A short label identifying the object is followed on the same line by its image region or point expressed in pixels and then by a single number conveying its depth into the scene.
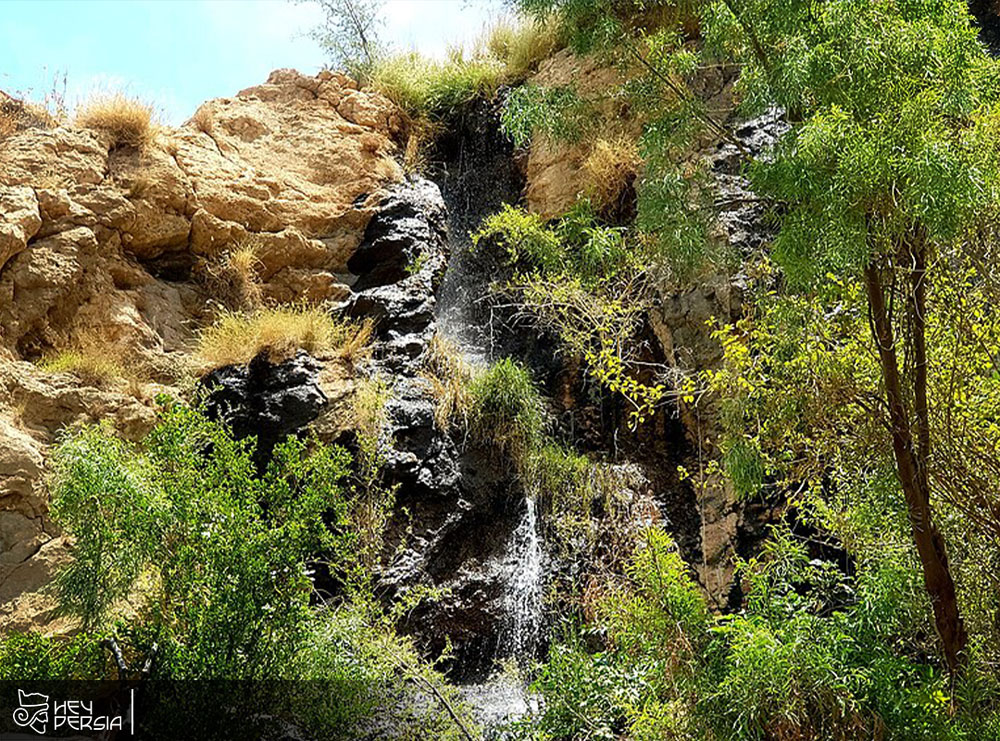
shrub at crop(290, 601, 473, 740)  5.09
